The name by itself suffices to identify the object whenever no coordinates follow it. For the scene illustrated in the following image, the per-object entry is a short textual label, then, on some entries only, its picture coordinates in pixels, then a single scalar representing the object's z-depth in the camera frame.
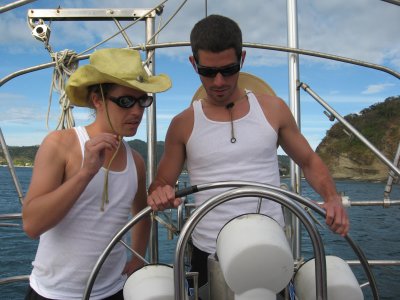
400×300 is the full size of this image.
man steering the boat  1.61
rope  1.86
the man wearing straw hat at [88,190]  1.38
